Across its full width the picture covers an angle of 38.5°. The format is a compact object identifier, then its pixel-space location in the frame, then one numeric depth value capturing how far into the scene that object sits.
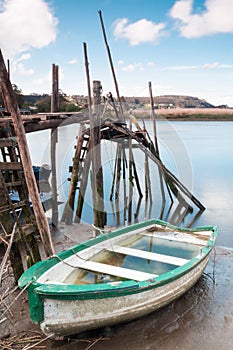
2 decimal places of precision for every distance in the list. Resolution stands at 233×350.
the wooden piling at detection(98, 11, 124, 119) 8.95
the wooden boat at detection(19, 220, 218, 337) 3.94
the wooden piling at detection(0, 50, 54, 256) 4.54
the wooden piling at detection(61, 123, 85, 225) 8.19
